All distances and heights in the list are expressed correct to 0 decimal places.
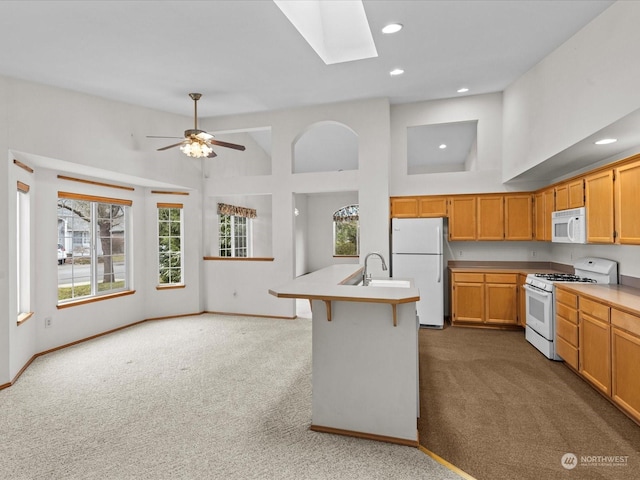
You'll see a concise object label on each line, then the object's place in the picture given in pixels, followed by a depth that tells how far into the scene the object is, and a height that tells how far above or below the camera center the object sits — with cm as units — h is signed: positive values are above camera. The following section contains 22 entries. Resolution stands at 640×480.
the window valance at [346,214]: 1042 +83
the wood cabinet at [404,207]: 526 +52
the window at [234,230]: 709 +25
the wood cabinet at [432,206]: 519 +52
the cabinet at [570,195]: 367 +52
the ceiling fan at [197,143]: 420 +124
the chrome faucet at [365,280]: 322 -39
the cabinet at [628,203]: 282 +31
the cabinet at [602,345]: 239 -90
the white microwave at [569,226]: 360 +15
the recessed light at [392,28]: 313 +201
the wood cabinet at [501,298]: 475 -85
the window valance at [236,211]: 687 +68
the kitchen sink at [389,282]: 328 -42
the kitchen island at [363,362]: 221 -84
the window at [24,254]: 375 -12
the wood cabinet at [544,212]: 441 +38
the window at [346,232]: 1045 +27
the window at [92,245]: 446 -4
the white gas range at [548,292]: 365 -62
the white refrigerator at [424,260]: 490 -30
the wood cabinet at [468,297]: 489 -85
